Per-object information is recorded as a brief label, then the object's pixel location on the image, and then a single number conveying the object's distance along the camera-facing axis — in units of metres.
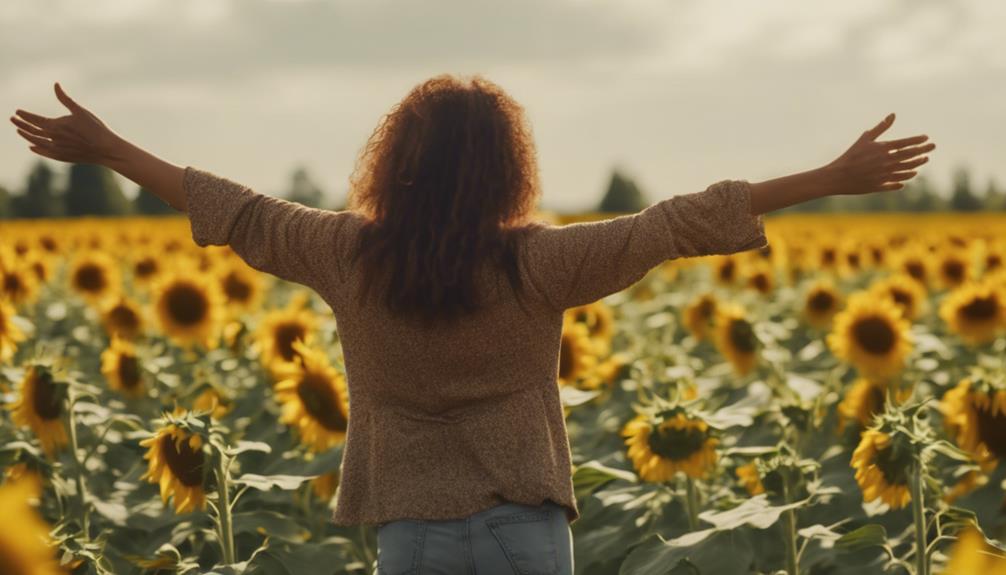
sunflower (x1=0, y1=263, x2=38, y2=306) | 8.84
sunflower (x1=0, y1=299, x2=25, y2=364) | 6.41
